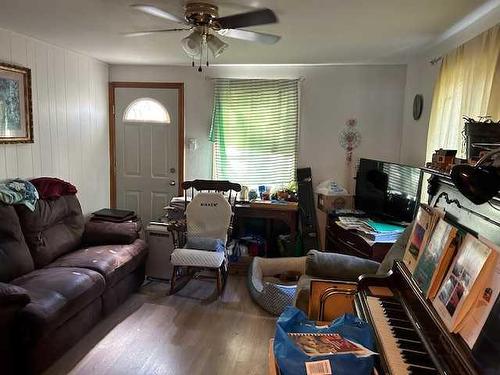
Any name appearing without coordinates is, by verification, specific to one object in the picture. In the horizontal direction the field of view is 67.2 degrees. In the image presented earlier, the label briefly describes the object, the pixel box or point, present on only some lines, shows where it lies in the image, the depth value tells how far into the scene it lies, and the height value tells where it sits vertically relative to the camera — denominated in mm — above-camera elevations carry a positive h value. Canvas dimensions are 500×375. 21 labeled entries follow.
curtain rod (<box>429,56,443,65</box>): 3086 +674
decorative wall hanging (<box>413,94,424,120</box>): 3584 +337
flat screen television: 3137 -465
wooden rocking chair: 3678 -937
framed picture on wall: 3043 +150
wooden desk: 4059 -831
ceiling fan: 2115 +639
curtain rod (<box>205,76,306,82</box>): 4262 +622
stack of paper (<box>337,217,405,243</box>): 3072 -768
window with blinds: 4309 +41
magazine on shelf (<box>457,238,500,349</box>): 1066 -472
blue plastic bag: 1220 -733
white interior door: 4531 -220
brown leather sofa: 2219 -1095
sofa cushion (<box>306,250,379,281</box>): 2744 -940
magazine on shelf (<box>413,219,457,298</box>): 1382 -451
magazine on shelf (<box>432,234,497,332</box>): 1119 -436
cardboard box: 4109 -702
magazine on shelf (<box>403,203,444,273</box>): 1625 -408
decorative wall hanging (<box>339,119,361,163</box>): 4262 +3
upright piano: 1050 -663
